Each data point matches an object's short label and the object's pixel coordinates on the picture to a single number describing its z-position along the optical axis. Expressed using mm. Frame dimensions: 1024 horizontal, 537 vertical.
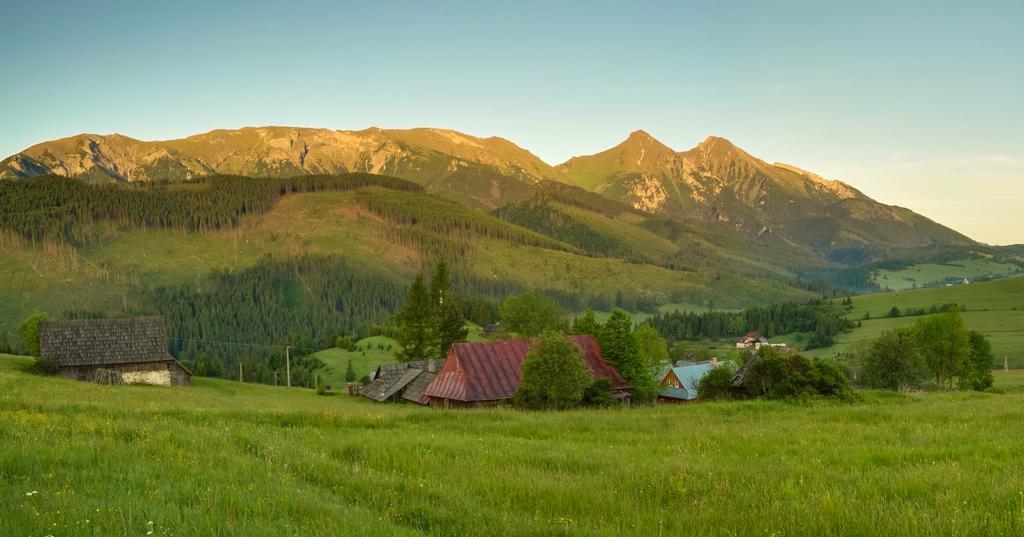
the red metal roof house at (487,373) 57844
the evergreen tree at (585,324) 72075
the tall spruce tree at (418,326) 95188
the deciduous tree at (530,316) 107875
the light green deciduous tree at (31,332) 76312
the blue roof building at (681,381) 96875
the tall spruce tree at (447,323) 97500
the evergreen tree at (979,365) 83250
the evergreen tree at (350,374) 126188
